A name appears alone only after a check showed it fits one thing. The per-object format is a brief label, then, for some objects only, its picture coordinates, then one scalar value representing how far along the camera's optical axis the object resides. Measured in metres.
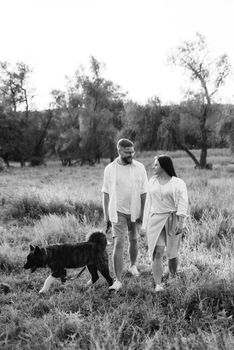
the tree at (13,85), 45.66
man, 5.34
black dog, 5.05
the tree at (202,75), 32.56
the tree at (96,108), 42.12
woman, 5.03
